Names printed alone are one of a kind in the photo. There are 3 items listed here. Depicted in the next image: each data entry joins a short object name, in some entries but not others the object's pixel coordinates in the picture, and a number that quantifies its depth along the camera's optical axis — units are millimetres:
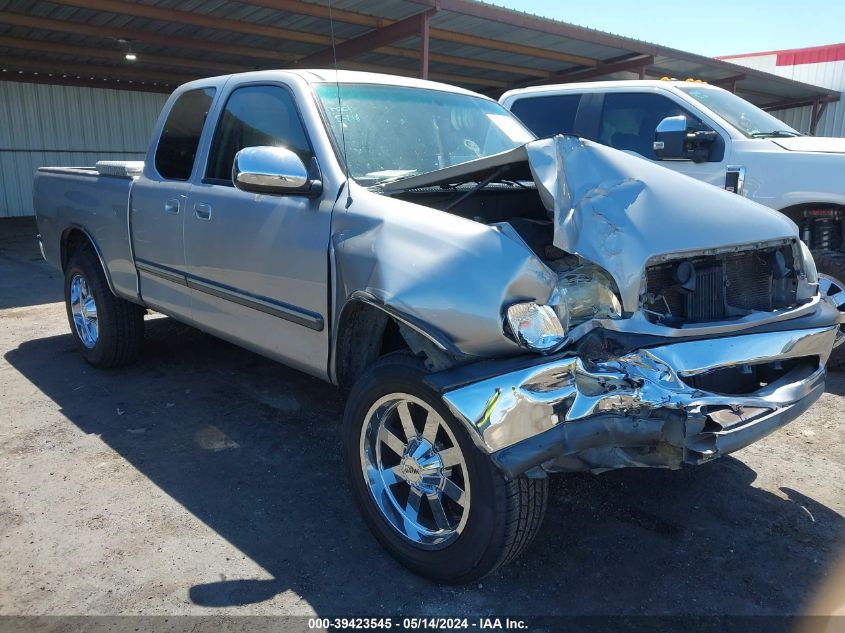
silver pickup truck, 2164
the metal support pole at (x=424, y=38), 10562
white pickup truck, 4848
